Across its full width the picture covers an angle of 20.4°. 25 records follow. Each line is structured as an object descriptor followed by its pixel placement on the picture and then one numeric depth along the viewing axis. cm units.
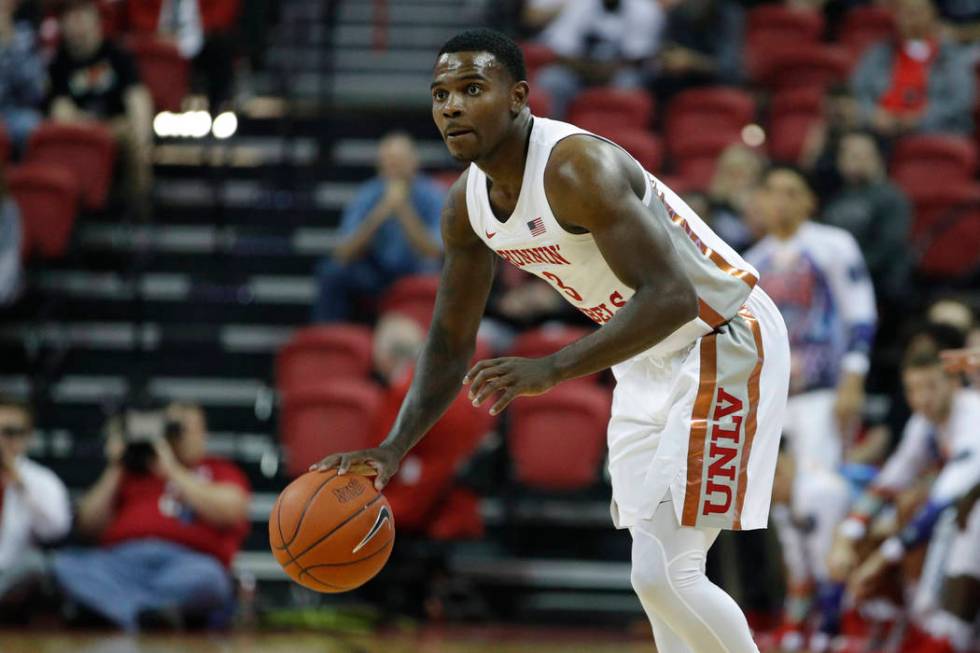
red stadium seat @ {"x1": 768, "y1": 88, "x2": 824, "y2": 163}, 2024
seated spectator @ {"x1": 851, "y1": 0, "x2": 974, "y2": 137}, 1940
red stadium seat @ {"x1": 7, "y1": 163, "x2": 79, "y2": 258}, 1753
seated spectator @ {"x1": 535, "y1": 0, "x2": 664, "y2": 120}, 2074
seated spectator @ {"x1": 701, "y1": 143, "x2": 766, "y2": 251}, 1578
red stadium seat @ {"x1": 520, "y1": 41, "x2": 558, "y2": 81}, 2046
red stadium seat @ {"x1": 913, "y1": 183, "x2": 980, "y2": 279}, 1743
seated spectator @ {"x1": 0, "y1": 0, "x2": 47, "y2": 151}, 1900
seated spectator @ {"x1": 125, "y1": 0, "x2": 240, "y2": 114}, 2130
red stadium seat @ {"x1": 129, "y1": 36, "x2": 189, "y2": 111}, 2040
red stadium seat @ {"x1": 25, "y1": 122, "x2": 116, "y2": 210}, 1810
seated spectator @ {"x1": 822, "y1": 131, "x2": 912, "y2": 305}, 1614
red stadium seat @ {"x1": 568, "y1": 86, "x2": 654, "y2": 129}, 1943
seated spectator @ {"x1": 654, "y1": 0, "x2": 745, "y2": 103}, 2147
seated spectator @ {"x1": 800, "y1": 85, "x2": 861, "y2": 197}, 1713
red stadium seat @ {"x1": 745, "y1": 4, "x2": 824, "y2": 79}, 2203
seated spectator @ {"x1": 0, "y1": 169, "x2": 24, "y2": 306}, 1674
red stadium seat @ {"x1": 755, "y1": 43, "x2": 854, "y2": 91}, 2121
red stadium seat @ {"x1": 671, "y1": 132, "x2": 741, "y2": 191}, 1900
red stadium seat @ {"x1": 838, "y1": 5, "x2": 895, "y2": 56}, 2266
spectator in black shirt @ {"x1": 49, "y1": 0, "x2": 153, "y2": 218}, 1853
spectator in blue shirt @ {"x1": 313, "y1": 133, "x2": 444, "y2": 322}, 1646
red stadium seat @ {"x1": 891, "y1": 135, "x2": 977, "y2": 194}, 1828
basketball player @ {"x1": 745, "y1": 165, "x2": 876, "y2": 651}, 1375
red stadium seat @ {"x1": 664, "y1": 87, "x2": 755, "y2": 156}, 2010
